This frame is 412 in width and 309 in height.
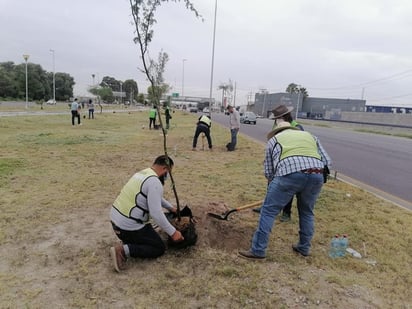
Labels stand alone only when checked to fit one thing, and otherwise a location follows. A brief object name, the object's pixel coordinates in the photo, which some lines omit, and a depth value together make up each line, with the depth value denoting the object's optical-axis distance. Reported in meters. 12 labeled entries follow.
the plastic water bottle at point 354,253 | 3.78
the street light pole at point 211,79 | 30.48
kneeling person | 3.27
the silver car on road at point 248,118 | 35.84
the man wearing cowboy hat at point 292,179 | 3.33
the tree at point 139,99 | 107.34
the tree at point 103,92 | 83.06
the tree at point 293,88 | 106.69
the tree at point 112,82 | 127.88
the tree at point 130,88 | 122.80
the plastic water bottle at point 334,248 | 3.75
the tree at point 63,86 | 95.94
